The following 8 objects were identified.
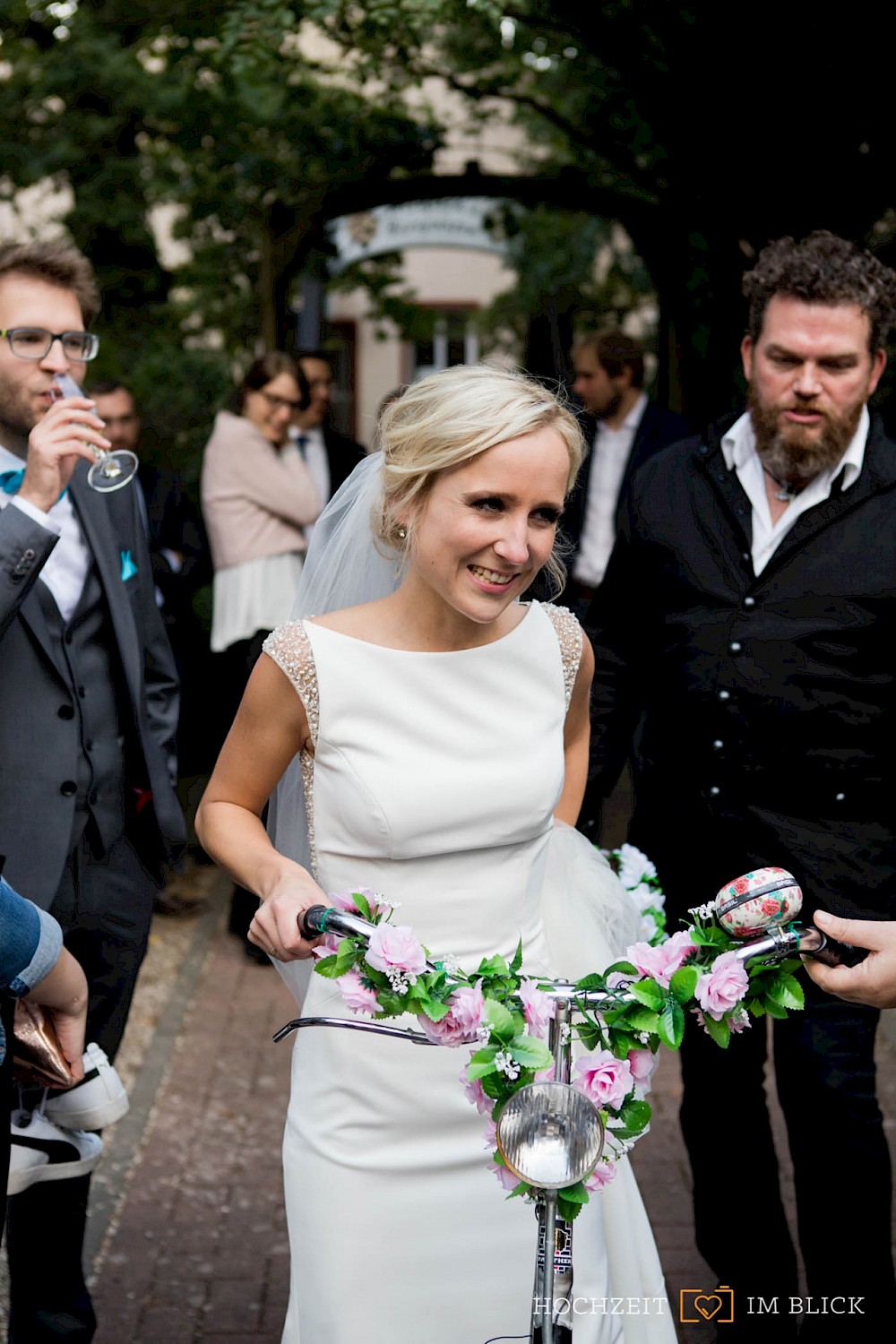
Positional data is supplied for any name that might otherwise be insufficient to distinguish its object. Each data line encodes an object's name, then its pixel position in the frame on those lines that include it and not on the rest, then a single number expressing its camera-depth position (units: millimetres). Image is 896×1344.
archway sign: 10883
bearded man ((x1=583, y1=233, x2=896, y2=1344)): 3566
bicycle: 2160
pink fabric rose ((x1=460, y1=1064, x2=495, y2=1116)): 2262
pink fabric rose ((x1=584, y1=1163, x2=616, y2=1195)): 2311
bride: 2771
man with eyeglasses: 3461
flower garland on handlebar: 2238
